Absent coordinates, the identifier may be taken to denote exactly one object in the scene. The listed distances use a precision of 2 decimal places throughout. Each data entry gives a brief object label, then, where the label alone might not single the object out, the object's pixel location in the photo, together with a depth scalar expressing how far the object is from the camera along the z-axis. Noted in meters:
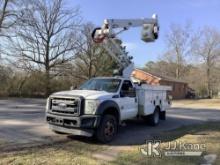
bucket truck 5.40
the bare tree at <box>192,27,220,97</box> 37.63
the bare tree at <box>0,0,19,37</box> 21.24
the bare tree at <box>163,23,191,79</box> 38.31
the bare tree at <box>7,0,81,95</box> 22.56
